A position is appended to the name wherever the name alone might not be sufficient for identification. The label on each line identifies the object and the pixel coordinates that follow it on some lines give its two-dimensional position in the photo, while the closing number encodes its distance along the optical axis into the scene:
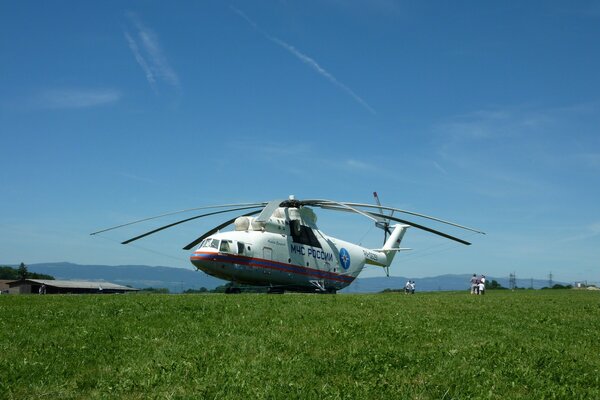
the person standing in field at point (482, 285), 42.81
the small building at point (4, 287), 80.69
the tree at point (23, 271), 110.09
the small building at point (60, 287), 72.00
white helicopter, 36.59
